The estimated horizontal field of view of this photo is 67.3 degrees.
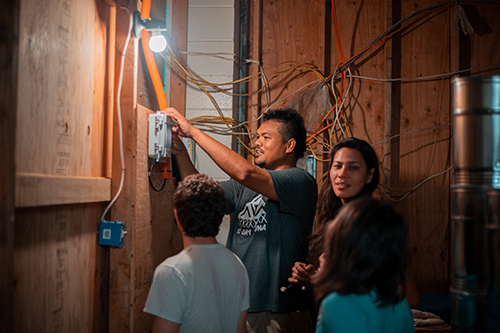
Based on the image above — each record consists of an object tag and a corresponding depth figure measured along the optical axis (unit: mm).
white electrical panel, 1658
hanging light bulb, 1700
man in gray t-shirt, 1716
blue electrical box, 1528
